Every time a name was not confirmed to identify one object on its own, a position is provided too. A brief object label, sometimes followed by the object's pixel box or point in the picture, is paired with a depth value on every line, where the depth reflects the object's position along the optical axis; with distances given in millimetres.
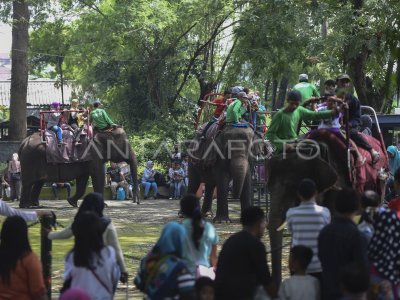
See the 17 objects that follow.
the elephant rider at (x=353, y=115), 15281
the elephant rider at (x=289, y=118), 14391
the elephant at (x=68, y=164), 28469
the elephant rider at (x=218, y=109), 23344
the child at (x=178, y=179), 36125
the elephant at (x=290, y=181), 12977
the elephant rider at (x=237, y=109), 21828
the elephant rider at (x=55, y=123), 28312
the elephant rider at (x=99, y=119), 27766
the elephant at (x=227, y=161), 22531
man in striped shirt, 11141
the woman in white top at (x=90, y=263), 9836
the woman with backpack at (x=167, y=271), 9586
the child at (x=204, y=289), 9594
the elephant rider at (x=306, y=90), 17375
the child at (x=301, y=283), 10219
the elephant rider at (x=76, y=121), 28398
